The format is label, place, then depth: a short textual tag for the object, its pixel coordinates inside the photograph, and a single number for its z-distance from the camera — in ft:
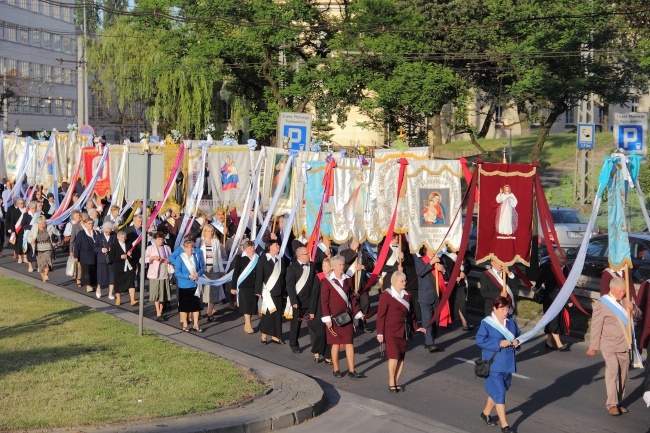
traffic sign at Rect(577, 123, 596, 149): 91.97
